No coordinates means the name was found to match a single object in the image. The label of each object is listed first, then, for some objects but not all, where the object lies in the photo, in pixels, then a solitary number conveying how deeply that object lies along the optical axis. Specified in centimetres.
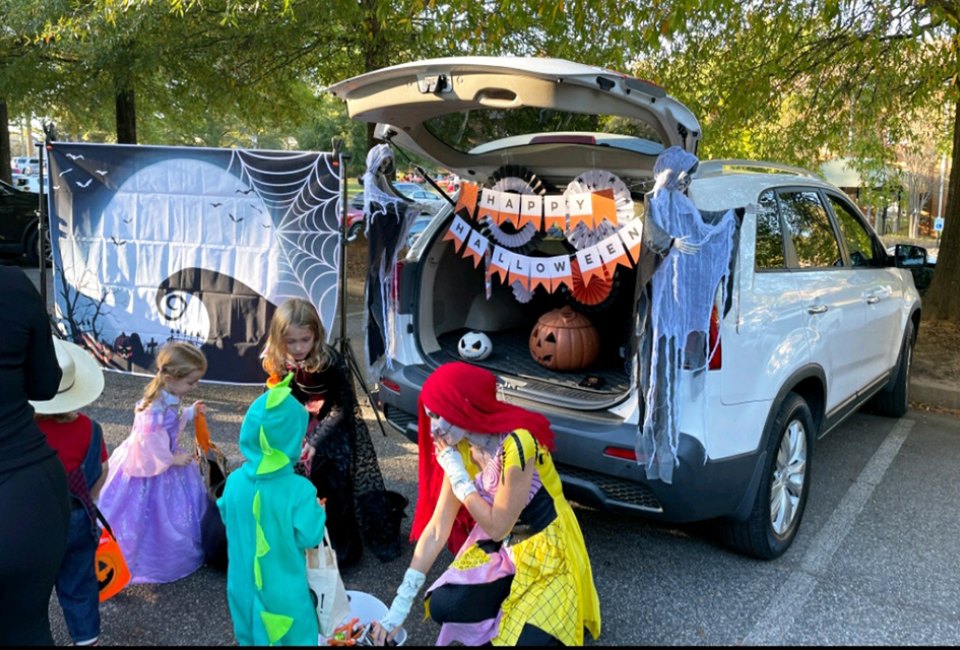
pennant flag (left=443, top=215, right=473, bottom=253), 396
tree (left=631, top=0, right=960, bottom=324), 696
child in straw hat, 255
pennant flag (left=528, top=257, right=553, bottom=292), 370
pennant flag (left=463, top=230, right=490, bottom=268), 395
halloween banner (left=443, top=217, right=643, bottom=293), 337
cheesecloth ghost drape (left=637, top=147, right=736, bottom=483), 272
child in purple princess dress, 319
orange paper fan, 406
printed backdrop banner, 497
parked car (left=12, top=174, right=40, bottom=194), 2429
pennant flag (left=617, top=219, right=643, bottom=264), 333
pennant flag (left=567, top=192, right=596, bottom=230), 350
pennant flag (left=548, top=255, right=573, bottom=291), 361
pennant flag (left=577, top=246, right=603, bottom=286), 346
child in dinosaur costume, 245
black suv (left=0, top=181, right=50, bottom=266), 1208
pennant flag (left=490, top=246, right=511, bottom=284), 388
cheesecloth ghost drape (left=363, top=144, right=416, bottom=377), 392
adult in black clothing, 196
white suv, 295
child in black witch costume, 334
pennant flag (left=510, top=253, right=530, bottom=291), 379
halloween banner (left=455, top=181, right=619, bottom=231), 346
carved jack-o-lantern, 396
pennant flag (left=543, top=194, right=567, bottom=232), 362
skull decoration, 411
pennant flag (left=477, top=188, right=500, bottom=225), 385
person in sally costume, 253
